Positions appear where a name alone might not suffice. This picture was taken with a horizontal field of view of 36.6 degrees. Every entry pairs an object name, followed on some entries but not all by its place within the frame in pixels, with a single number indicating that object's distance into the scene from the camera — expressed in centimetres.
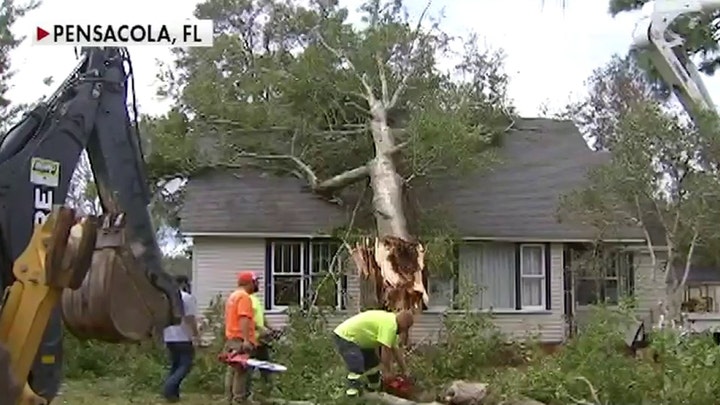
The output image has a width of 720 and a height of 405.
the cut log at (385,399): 1134
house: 2284
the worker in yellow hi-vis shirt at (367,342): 1091
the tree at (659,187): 1969
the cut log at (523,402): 1174
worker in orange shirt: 1230
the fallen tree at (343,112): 2042
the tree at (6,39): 2800
